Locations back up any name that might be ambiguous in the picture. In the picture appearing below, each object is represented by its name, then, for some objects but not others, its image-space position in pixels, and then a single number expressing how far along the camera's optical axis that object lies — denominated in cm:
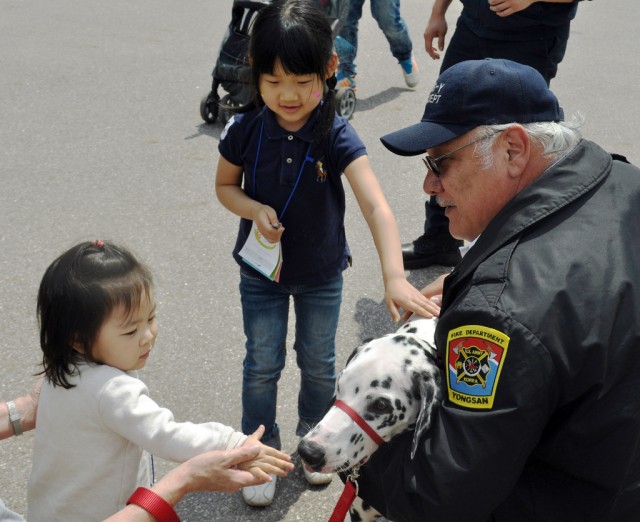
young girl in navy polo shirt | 284
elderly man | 181
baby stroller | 628
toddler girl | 217
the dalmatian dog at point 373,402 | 212
